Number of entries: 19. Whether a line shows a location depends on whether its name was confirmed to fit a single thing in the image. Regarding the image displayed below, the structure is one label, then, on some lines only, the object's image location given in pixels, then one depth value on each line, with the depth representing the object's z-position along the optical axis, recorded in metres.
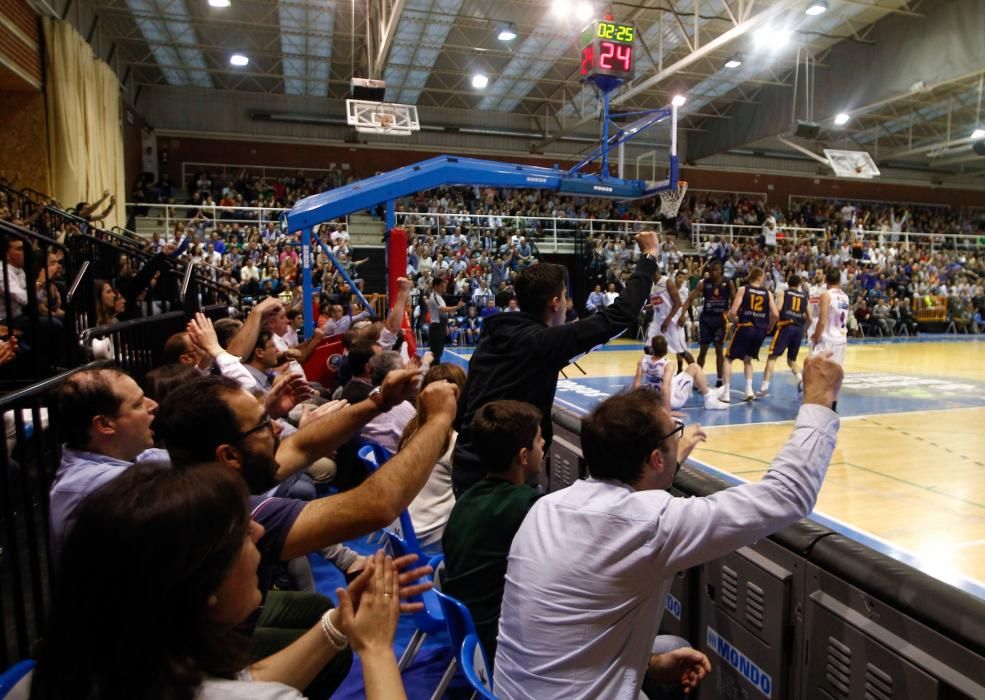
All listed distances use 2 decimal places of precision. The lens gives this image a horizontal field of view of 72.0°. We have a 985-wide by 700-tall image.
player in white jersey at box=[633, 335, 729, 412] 7.55
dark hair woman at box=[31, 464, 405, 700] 1.01
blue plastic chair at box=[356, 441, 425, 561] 3.05
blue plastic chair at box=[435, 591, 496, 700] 1.72
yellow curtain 13.73
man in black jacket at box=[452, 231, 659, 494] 2.76
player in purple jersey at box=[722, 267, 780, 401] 9.26
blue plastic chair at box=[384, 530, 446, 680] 2.59
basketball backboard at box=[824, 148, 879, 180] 20.28
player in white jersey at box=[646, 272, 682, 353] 9.91
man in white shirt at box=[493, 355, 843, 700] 1.63
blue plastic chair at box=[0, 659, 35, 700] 1.31
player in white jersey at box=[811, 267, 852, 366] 8.83
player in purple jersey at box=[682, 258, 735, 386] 9.99
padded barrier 1.63
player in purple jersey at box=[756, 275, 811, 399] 9.70
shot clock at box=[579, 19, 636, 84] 11.95
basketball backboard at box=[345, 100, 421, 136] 14.59
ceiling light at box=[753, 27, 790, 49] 16.32
